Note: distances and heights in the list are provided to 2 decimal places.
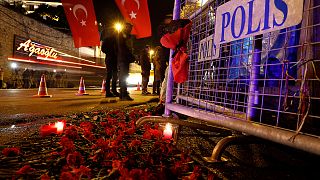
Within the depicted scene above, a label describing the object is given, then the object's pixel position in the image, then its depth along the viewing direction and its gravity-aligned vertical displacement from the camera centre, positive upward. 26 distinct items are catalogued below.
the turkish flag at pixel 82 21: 9.88 +2.51
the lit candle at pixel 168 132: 2.66 -0.53
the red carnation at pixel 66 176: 1.43 -0.56
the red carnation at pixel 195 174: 1.54 -0.57
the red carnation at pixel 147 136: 2.62 -0.56
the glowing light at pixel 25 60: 19.45 +1.58
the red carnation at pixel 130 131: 2.76 -0.55
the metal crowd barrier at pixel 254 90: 1.40 -0.04
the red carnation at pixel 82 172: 1.55 -0.57
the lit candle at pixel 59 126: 2.83 -0.55
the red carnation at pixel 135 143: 2.23 -0.55
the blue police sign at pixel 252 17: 1.51 +0.49
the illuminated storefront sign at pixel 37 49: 21.28 +2.83
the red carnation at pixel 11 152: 1.91 -0.58
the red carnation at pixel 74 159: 1.74 -0.56
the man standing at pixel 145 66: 11.20 +0.77
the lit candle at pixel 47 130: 2.70 -0.57
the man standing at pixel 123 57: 7.14 +0.72
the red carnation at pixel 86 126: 2.78 -0.53
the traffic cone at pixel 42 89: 8.44 -0.33
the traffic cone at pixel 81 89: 10.39 -0.35
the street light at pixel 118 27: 7.19 +1.61
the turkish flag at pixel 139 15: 8.53 +2.42
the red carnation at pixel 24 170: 1.56 -0.58
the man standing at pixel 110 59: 7.50 +0.73
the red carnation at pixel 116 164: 1.62 -0.55
